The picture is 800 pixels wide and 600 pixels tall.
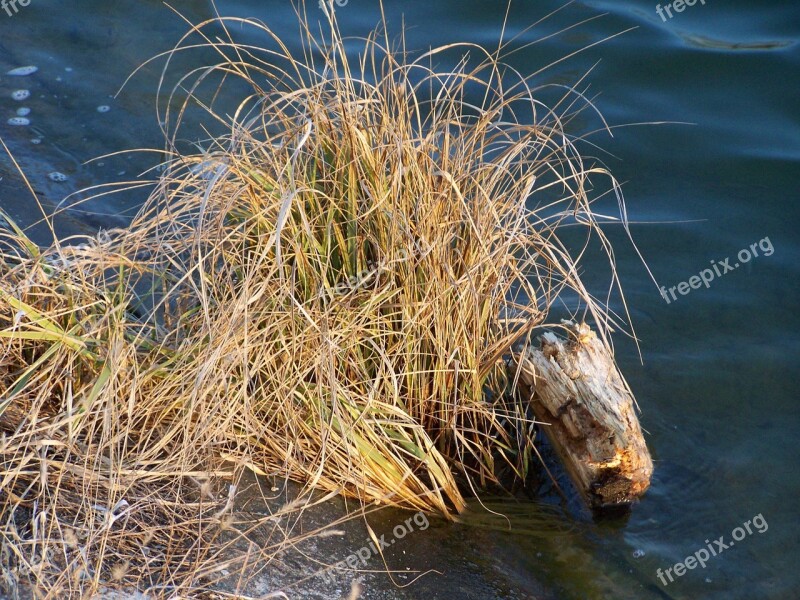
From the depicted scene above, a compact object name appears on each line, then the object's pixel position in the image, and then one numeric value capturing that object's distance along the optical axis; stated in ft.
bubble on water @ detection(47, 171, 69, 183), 31.95
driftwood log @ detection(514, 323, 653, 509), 19.21
